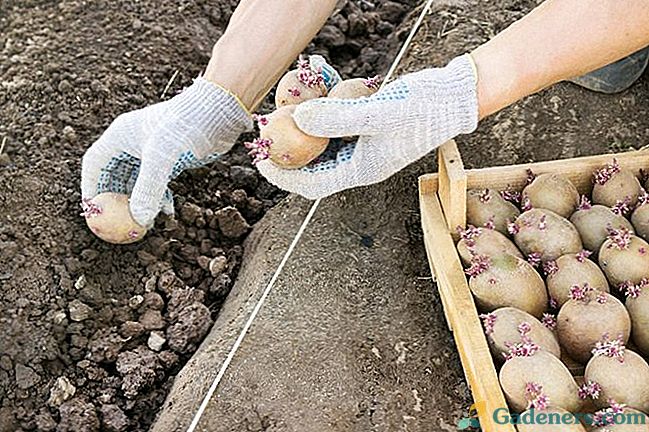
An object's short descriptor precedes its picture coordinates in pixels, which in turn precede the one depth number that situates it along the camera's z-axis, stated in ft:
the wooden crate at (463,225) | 4.50
